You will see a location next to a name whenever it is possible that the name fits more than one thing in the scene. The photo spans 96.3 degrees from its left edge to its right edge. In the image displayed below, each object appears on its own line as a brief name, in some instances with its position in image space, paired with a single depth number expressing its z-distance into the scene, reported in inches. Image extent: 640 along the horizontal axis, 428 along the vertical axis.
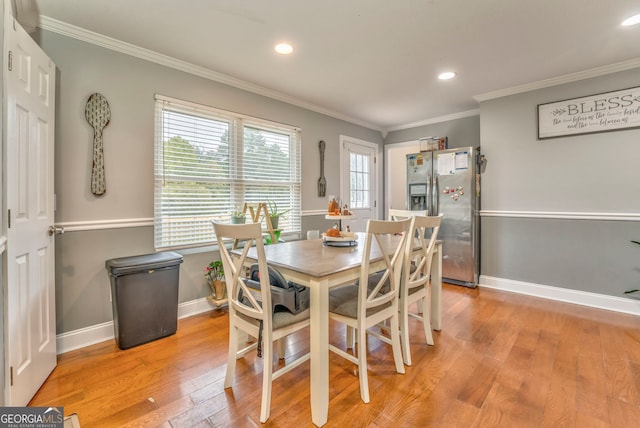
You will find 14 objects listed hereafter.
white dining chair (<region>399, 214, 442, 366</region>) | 79.3
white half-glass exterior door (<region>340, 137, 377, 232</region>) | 183.9
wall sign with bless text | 114.0
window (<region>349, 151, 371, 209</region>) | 190.7
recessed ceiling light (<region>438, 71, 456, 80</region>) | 119.9
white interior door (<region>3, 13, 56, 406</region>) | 58.6
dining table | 58.2
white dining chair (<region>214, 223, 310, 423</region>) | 58.0
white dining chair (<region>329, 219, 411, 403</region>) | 64.7
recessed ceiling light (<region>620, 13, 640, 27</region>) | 83.5
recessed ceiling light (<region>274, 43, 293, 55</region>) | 97.2
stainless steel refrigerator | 149.1
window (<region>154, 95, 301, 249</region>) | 108.0
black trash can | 87.6
